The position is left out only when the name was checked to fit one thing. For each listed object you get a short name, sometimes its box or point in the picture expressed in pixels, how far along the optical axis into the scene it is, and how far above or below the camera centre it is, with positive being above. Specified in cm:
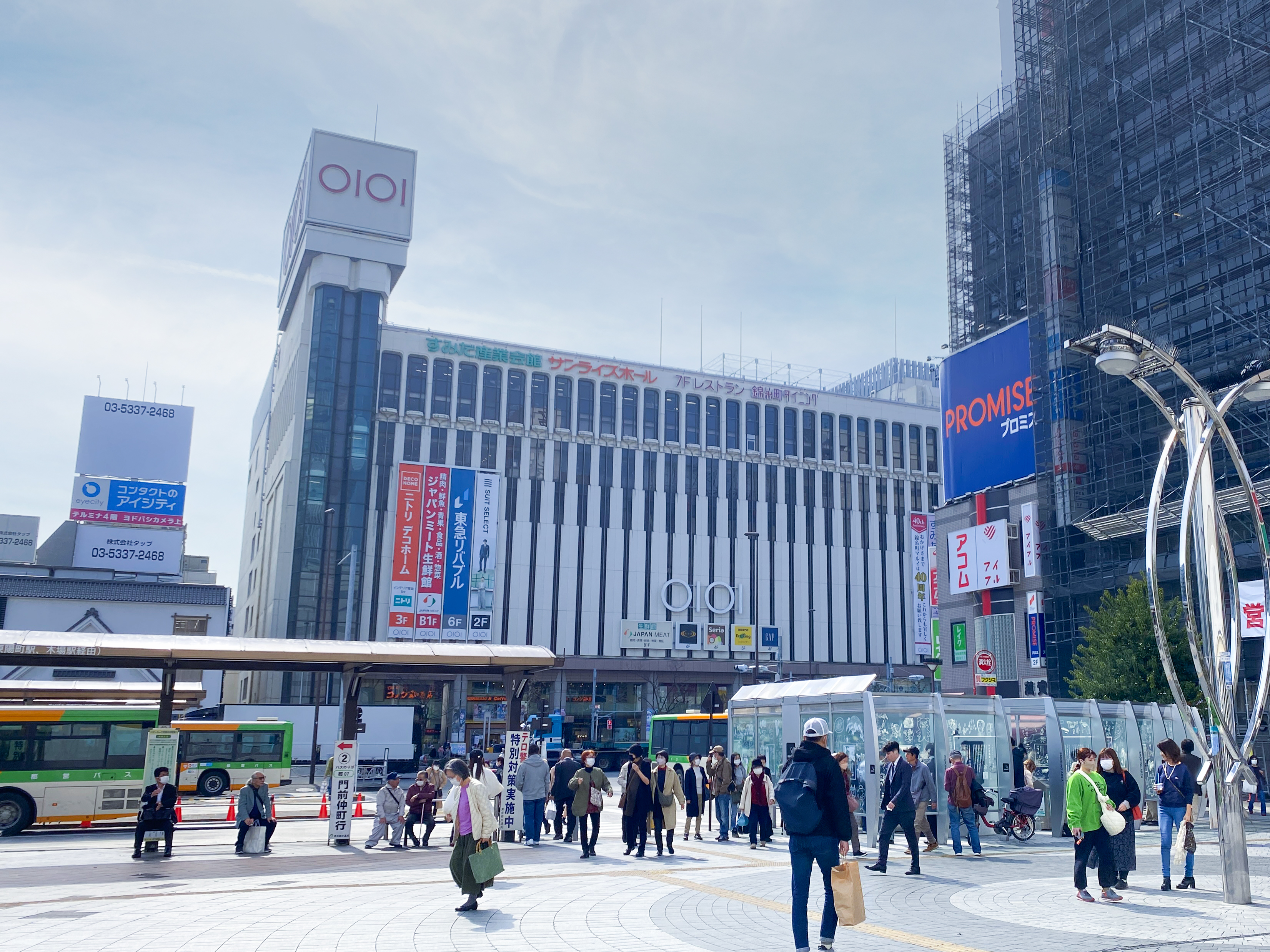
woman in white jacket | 1030 -149
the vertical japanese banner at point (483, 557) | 6462 +691
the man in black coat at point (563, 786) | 1852 -201
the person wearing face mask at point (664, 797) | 1585 -188
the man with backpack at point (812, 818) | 758 -101
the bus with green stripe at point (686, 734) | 3500 -205
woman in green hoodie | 1073 -142
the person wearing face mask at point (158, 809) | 1579 -219
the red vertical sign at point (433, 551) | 6372 +715
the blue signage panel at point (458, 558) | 6397 +679
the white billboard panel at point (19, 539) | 7856 +907
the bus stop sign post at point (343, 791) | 1805 -213
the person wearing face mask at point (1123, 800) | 1084 -126
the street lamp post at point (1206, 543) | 1149 +167
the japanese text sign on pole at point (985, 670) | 4303 +44
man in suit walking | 1324 -162
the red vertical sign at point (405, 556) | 6359 +676
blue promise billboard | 4534 +1195
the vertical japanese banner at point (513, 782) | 1759 -187
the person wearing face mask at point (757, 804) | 1722 -209
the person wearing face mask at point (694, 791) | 1844 -204
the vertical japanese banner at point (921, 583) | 7094 +679
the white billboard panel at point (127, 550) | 6384 +686
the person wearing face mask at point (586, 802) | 1571 -196
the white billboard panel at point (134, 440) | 6669 +1416
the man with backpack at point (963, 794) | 1566 -169
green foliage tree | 2780 +74
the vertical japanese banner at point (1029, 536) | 4334 +599
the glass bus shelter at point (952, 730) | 1777 -93
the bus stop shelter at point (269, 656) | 1792 +17
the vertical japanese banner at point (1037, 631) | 4181 +200
